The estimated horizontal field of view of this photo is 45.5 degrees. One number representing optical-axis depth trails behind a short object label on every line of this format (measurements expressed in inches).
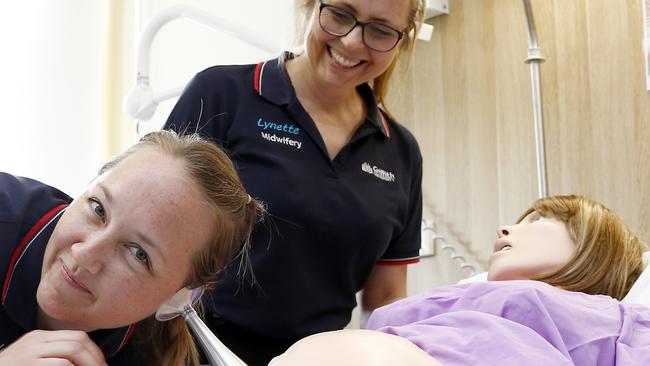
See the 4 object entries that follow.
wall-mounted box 106.3
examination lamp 79.5
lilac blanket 41.6
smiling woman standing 59.7
